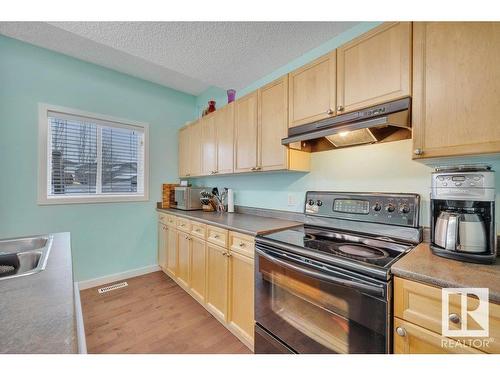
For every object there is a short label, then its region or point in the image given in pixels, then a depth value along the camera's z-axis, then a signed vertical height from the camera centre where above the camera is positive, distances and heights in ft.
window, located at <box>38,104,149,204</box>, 7.80 +1.13
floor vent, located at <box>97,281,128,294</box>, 8.25 -3.94
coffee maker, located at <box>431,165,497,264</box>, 3.05 -0.35
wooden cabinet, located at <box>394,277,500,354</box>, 2.39 -1.61
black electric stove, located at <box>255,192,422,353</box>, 3.15 -1.43
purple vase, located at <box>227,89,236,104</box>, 7.92 +3.38
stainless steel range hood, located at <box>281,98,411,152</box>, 3.76 +1.26
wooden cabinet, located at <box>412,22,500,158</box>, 2.97 +1.53
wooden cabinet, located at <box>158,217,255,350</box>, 5.24 -2.43
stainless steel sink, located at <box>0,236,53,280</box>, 3.95 -1.37
